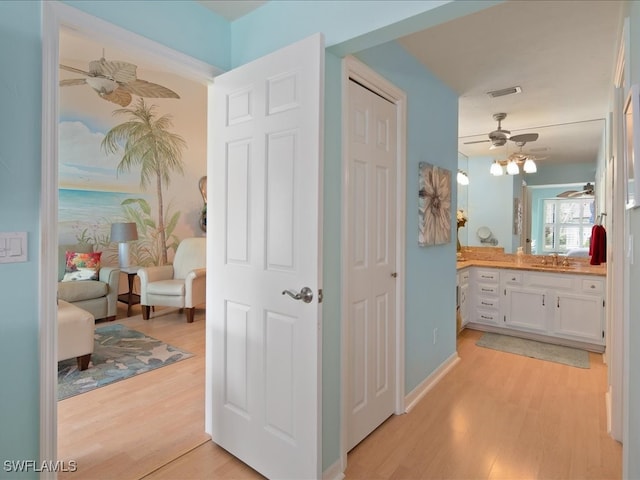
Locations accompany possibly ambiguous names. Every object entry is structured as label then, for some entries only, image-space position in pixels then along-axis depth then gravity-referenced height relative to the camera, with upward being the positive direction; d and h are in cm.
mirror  386 +65
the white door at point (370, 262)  203 -14
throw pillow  451 -38
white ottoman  295 -82
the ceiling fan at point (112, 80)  290 +135
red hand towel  325 -7
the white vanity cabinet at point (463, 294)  404 -64
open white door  156 -11
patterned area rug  288 -114
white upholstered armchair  460 -64
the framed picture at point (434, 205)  267 +26
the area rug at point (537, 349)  339 -112
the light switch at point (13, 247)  130 -4
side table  503 -84
